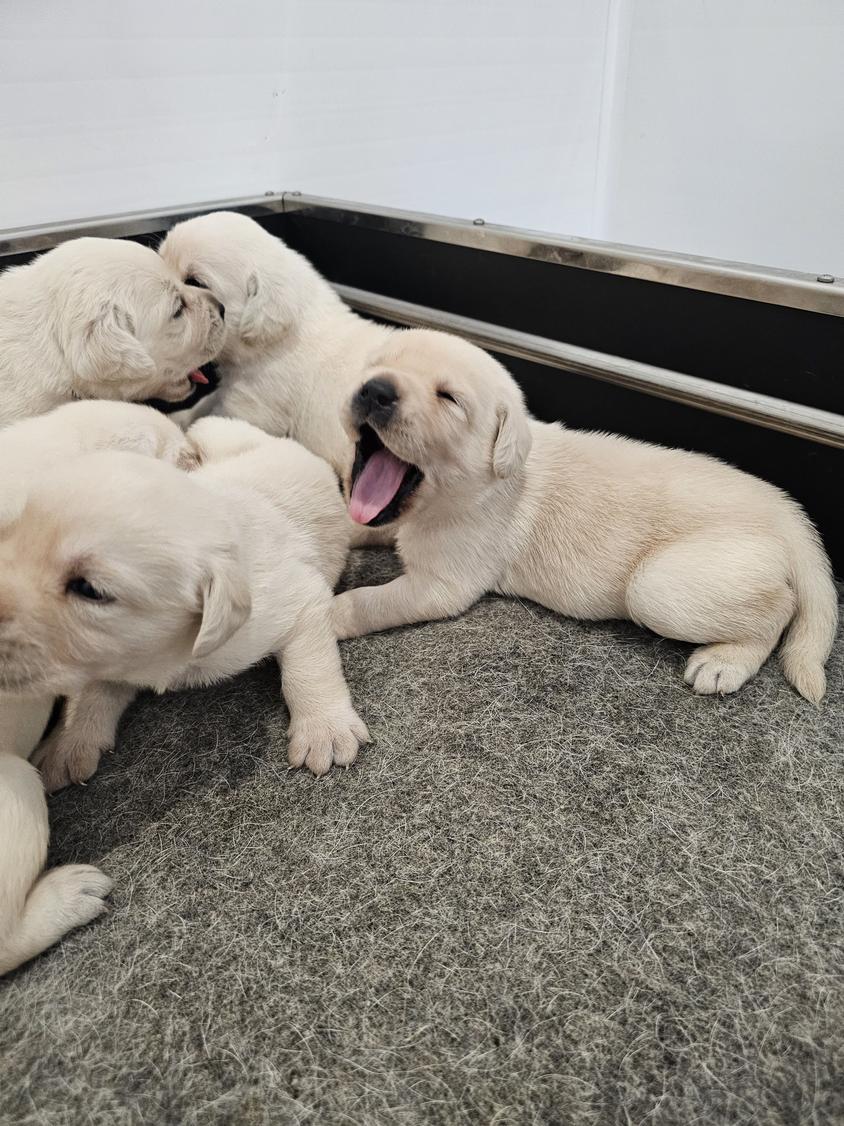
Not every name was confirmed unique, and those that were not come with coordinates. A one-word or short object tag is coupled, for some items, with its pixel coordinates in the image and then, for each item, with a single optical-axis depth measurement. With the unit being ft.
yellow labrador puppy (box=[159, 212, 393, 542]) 1.91
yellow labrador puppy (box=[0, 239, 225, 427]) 1.62
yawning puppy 1.39
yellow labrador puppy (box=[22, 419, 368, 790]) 1.04
